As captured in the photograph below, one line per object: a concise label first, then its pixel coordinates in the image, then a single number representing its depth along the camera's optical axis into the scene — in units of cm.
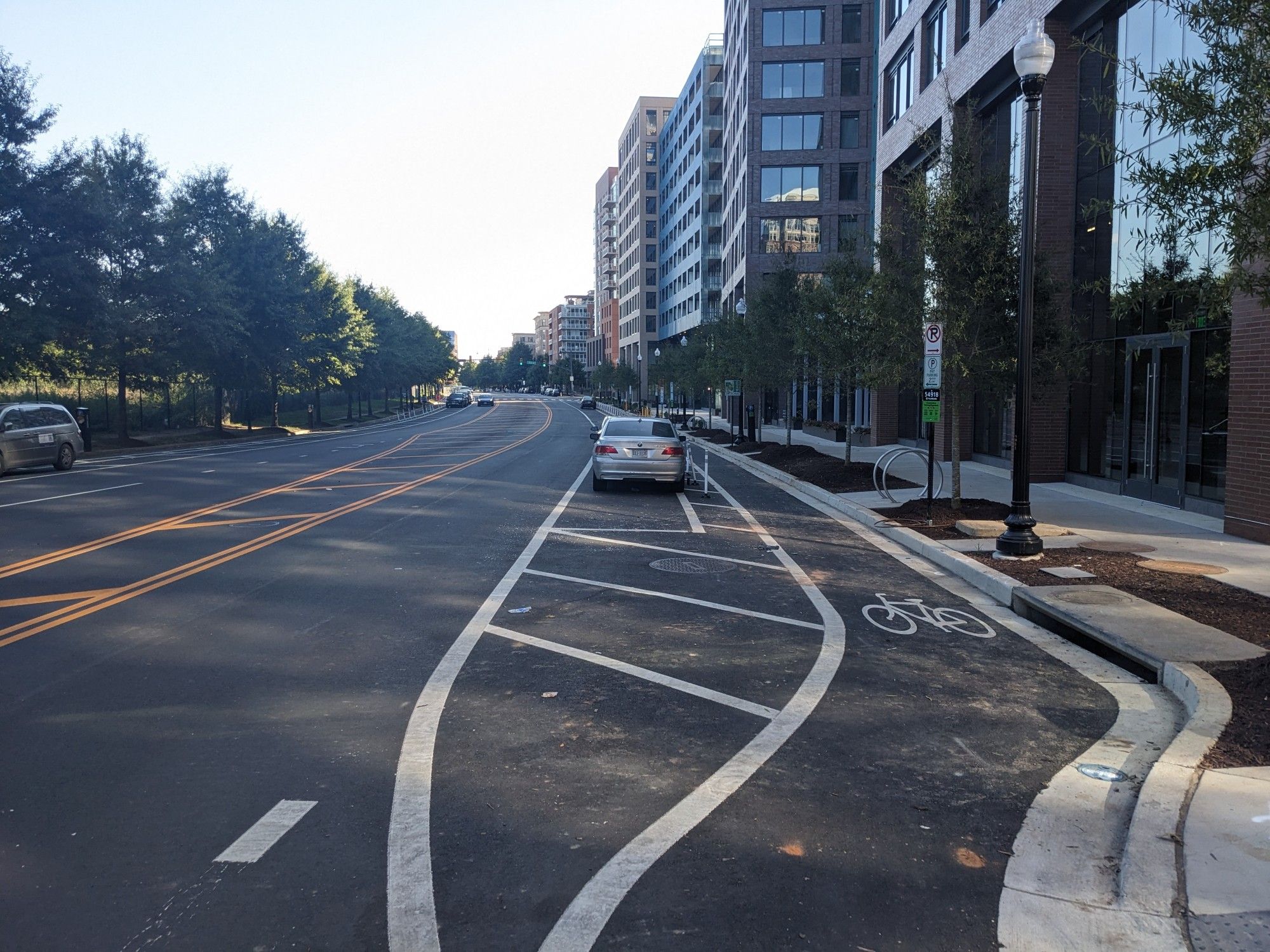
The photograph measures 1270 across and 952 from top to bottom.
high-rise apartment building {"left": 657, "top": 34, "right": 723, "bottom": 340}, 8550
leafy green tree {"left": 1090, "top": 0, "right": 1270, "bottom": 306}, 666
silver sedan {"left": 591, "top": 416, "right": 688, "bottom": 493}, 1931
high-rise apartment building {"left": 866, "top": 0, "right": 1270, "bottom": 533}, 1331
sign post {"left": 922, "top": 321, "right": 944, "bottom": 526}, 1374
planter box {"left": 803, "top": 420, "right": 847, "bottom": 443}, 4044
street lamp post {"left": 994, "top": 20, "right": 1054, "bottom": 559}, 1114
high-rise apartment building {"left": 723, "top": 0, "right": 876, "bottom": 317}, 5725
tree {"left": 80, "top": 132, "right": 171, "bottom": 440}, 3538
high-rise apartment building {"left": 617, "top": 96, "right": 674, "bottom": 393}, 11750
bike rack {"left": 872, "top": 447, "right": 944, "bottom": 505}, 1672
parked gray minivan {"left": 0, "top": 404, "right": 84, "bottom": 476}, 2323
